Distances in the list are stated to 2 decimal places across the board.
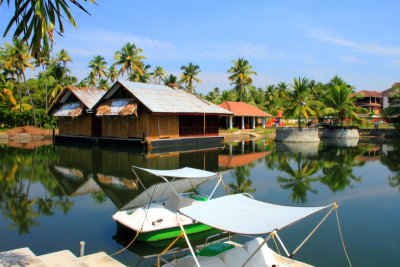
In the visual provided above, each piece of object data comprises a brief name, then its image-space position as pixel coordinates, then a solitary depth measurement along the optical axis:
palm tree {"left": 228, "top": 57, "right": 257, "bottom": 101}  49.91
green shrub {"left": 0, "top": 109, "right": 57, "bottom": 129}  39.50
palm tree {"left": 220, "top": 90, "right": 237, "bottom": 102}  53.41
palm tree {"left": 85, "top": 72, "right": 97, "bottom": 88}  53.99
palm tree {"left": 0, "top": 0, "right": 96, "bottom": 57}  3.99
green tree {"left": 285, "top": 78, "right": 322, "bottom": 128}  32.28
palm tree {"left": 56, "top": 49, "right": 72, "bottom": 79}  49.28
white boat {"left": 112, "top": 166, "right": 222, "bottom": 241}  7.13
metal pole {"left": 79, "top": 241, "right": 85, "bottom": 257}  6.21
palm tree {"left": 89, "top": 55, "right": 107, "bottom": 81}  53.03
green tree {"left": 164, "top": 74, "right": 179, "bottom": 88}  47.03
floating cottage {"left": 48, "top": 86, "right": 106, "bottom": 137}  32.56
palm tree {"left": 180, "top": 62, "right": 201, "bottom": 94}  50.59
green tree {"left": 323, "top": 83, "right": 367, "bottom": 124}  37.12
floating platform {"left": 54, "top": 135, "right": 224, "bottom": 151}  26.89
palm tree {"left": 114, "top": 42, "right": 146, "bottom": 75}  44.62
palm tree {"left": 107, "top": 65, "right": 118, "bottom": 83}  55.58
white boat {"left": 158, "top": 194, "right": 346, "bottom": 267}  4.66
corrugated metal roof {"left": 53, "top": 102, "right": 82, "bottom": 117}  32.41
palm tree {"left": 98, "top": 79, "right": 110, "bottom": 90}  56.31
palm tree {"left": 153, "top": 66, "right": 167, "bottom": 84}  53.00
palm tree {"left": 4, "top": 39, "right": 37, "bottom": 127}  38.38
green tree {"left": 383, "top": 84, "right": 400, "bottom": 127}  39.31
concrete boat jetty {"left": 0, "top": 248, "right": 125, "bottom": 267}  5.45
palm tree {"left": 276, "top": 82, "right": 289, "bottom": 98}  61.67
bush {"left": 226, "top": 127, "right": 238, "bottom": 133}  39.22
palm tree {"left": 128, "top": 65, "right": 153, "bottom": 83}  47.38
